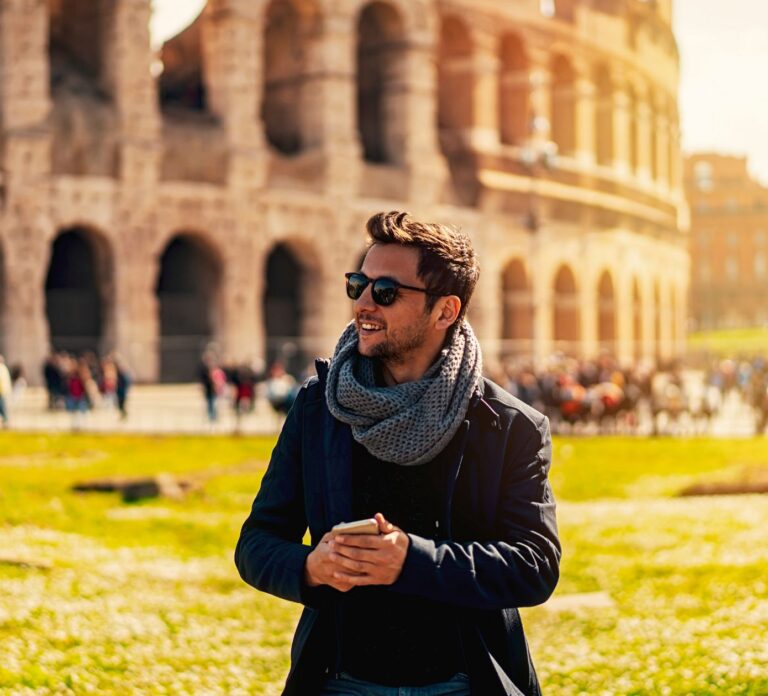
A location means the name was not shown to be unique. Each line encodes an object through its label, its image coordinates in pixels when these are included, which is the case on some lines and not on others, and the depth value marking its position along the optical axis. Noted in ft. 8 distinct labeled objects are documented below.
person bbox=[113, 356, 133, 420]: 85.97
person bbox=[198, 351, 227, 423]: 84.02
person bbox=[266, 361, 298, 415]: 82.13
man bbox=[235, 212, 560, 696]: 10.61
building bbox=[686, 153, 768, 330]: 303.68
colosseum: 108.78
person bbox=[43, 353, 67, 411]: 89.66
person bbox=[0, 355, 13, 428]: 74.39
